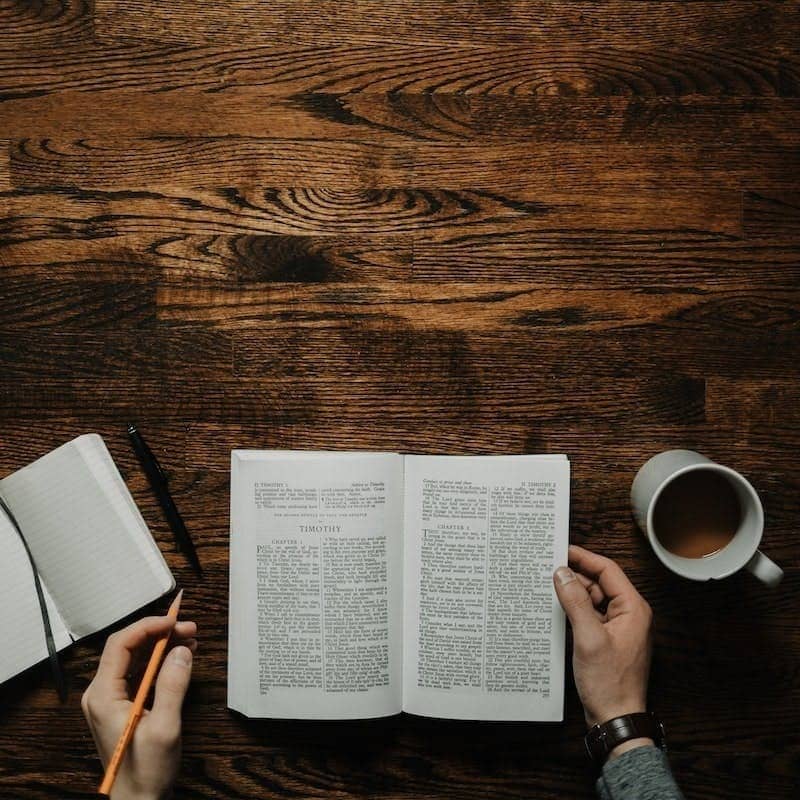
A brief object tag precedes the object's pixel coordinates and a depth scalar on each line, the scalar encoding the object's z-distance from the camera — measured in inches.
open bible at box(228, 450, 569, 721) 32.7
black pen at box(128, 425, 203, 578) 33.3
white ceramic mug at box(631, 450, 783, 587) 29.3
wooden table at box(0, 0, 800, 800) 33.5
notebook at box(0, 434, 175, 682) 32.5
